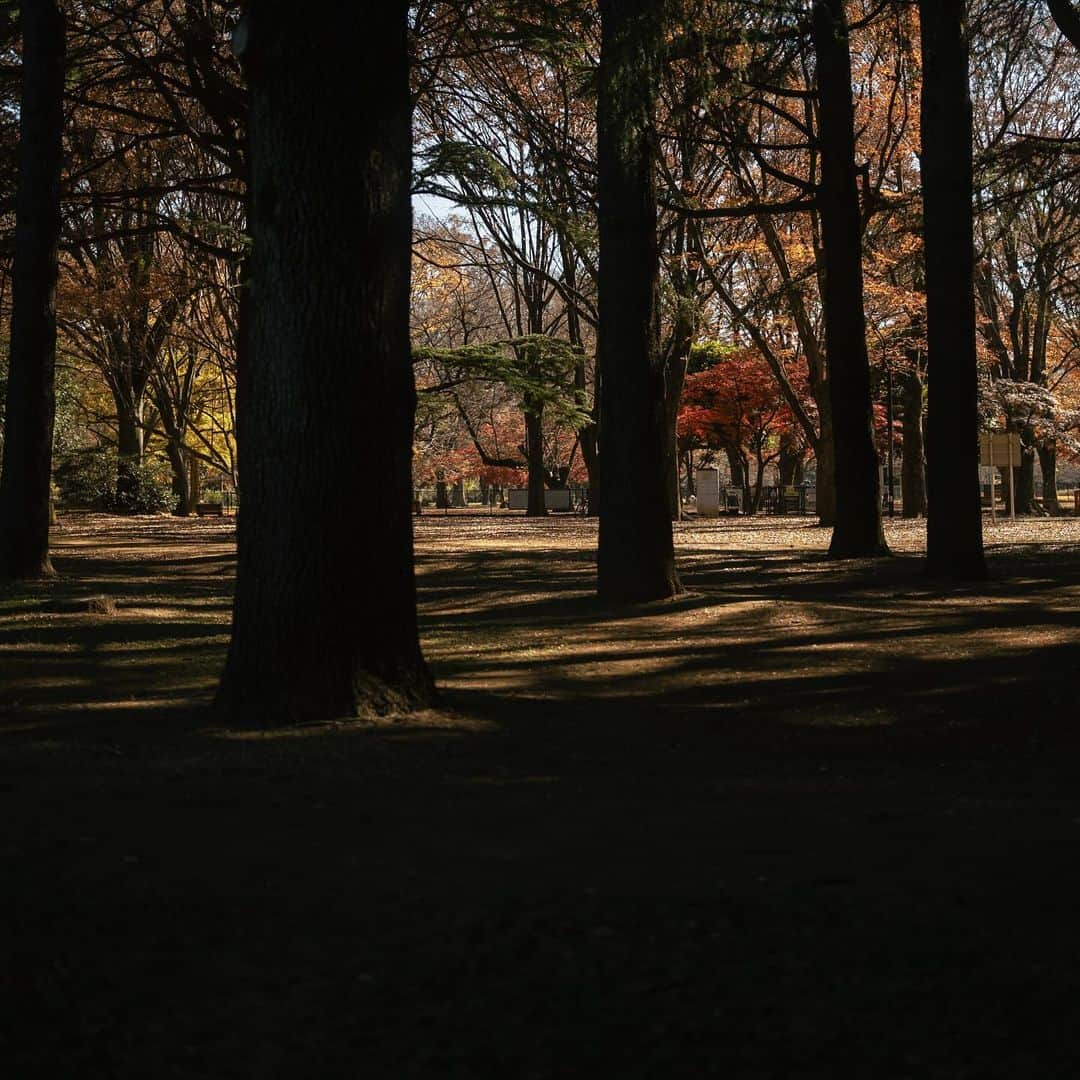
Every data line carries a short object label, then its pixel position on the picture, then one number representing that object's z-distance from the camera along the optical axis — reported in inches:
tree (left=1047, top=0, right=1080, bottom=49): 588.1
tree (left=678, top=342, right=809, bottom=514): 1951.3
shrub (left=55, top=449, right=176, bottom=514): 1672.0
